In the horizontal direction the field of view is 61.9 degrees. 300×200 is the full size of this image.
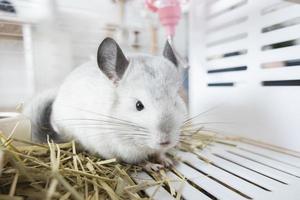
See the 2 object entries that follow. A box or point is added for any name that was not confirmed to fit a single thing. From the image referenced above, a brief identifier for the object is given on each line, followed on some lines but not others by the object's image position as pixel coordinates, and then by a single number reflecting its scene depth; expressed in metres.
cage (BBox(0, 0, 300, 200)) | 0.24
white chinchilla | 0.24
